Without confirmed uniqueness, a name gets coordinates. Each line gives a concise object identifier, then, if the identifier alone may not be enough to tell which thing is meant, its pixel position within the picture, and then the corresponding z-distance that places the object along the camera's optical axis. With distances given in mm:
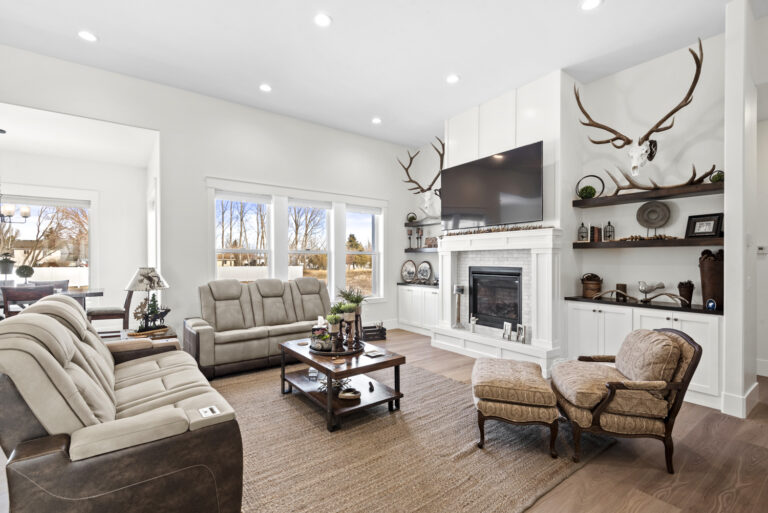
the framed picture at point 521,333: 4203
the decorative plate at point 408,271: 6410
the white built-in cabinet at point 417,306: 5688
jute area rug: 1894
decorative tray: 2959
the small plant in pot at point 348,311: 3146
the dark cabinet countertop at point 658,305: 3104
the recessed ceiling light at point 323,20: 3027
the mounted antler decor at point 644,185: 3228
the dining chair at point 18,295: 3650
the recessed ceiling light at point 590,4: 2871
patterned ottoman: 2281
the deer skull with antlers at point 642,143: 3311
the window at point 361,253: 6059
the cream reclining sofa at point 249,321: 3766
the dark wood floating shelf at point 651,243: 3125
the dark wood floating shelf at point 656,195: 3166
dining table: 4223
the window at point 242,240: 4875
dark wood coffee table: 2643
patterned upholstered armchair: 2133
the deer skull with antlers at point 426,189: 5852
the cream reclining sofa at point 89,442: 1288
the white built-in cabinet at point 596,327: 3575
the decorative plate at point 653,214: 3652
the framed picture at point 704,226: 3250
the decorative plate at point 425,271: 6191
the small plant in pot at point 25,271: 4486
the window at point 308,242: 5477
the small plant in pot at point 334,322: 3080
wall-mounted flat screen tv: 4102
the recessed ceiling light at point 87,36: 3256
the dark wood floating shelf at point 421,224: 6052
